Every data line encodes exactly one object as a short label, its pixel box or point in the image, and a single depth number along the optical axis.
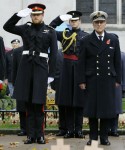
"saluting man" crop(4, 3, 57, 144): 16.97
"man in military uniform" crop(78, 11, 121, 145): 16.48
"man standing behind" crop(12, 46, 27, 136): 19.39
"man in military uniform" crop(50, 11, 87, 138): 18.58
